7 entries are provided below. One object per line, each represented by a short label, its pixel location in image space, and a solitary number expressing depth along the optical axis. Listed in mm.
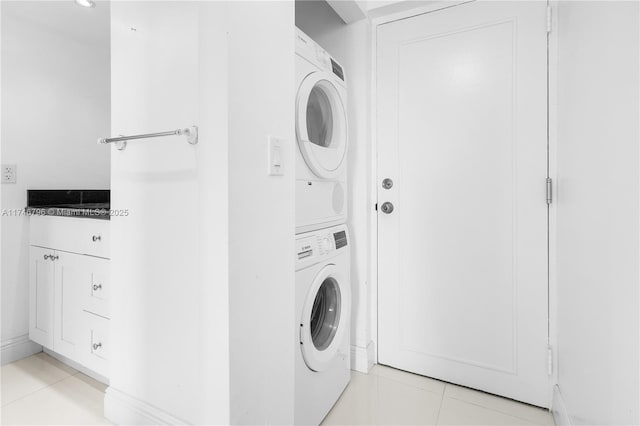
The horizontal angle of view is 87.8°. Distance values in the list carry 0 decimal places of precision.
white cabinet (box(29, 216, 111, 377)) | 1615
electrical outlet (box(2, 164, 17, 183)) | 1987
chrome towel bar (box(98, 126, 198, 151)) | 1052
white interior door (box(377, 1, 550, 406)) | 1562
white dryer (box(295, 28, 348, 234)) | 1327
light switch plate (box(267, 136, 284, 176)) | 1107
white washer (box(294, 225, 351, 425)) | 1314
